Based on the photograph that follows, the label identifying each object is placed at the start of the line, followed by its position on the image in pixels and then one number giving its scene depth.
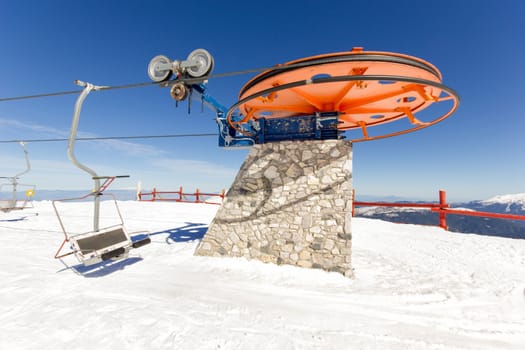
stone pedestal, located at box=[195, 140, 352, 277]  5.20
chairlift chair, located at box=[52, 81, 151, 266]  4.20
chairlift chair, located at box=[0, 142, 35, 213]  10.01
